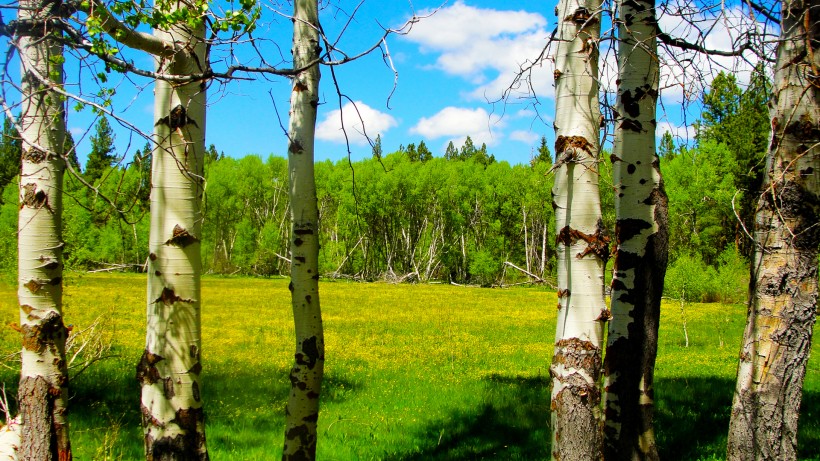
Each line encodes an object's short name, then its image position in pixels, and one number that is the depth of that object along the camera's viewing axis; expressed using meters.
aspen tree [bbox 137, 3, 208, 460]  3.21
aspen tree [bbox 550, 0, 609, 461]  2.96
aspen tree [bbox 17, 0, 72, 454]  4.37
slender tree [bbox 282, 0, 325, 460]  4.29
